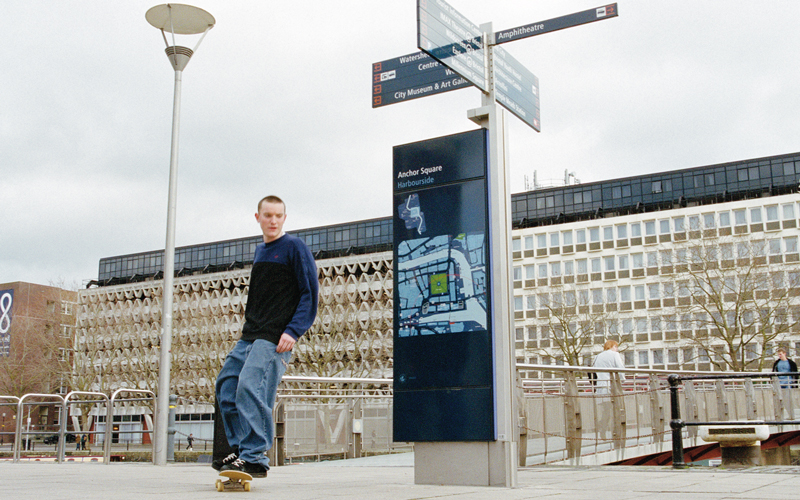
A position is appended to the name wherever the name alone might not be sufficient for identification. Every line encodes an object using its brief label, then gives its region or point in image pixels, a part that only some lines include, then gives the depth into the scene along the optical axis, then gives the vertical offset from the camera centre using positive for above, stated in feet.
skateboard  18.85 -1.65
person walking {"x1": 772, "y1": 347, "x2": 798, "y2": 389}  68.44 +2.41
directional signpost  23.54 +2.71
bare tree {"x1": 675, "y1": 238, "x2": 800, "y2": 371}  127.44 +15.82
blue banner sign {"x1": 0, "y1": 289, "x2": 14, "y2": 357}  307.21 +33.51
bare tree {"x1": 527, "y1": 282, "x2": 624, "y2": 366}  170.71 +15.43
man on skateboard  19.85 +1.46
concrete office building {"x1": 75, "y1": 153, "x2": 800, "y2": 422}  205.36 +33.51
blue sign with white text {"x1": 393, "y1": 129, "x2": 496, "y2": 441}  23.86 +2.84
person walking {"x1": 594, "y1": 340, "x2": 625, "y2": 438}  43.60 -0.51
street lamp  46.65 +15.17
